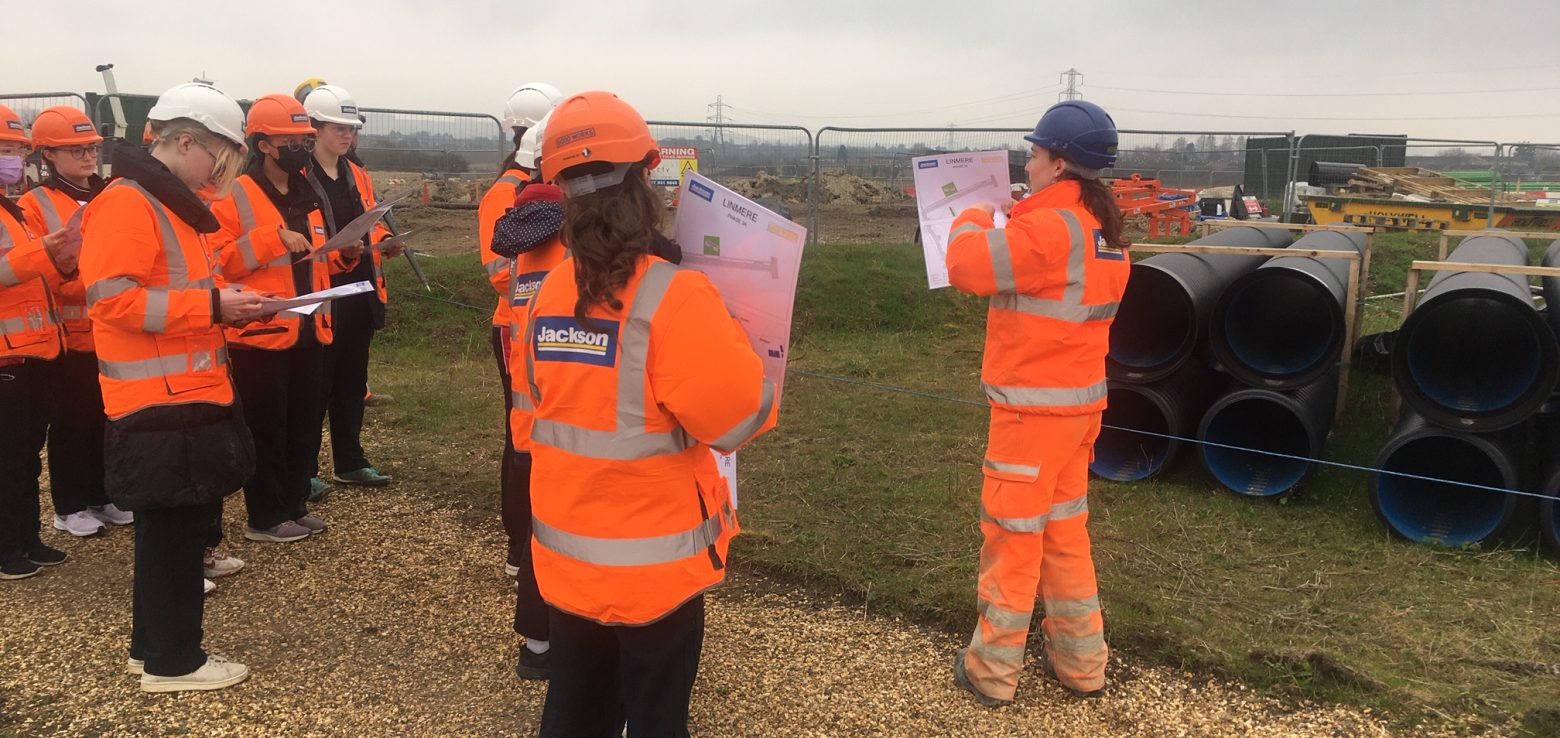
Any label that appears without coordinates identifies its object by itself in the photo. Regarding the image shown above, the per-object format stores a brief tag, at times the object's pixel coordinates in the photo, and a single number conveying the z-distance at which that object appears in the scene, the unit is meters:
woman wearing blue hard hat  3.33
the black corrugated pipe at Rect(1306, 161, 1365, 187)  18.19
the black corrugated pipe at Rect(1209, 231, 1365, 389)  5.60
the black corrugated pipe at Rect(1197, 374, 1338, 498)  5.54
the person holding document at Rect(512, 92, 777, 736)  2.18
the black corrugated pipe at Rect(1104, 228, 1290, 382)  5.80
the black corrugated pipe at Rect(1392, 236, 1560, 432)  4.92
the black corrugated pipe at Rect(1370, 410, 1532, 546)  4.96
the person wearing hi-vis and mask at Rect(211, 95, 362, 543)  4.75
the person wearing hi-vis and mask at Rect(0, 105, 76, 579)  4.42
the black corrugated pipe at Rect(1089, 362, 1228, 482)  5.89
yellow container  15.05
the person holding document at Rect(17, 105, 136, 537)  4.70
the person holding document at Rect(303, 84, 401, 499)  5.54
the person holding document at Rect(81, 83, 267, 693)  3.32
